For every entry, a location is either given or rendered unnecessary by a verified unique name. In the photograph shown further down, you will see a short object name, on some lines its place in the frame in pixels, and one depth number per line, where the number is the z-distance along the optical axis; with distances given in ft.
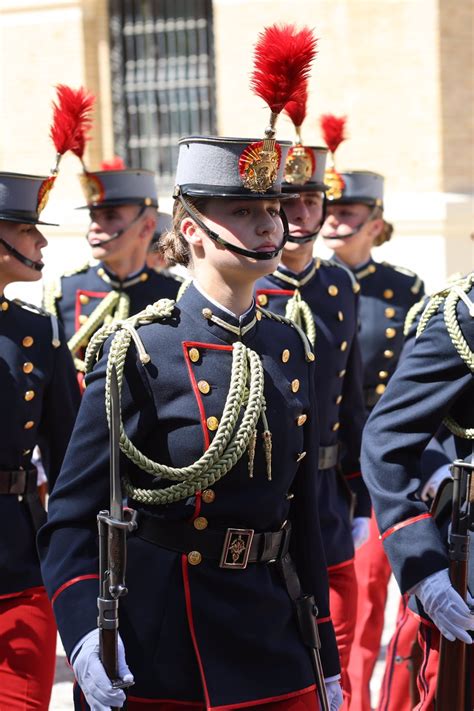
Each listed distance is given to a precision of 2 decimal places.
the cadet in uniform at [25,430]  29.27
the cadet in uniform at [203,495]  22.85
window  104.12
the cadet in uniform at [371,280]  46.03
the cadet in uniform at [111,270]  44.98
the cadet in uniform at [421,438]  26.86
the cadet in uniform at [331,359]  35.91
